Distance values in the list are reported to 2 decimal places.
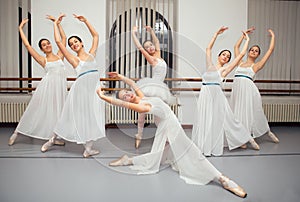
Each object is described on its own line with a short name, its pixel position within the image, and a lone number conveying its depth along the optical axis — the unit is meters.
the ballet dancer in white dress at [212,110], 3.09
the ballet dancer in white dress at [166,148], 2.30
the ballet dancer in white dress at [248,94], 3.55
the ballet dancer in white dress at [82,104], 2.95
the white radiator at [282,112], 5.04
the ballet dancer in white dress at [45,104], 3.35
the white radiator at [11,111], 4.59
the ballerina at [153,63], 2.80
